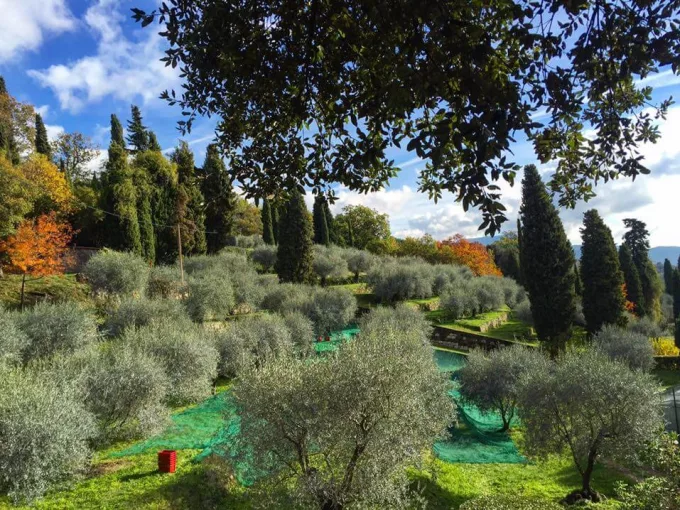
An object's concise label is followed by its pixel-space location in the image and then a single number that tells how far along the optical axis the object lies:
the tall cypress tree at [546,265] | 29.14
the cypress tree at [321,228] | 55.38
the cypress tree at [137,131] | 57.80
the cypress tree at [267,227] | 55.97
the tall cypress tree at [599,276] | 29.78
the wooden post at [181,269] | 30.48
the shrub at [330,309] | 29.80
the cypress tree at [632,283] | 40.84
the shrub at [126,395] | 12.16
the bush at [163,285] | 27.89
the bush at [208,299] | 26.14
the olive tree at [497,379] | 17.48
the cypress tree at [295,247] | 39.62
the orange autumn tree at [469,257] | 56.75
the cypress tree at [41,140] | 44.72
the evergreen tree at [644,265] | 44.78
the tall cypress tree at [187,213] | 37.56
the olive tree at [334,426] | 9.30
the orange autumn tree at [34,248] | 22.86
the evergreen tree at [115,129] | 50.81
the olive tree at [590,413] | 12.23
